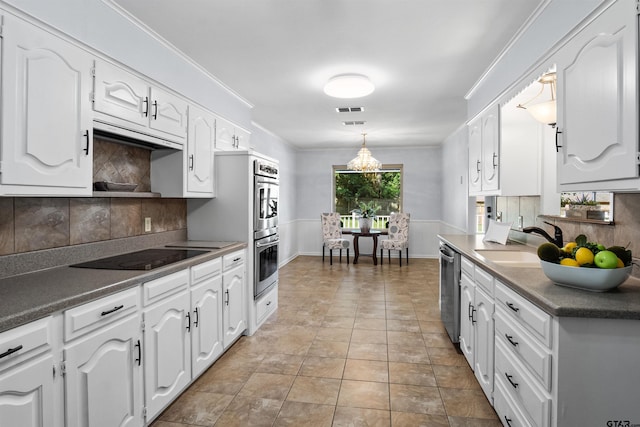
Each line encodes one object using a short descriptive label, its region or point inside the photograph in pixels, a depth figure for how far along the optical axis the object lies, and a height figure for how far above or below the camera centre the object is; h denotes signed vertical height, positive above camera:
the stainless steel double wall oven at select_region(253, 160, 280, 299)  3.47 -0.15
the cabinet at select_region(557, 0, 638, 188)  1.36 +0.48
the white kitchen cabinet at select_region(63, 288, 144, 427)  1.49 -0.73
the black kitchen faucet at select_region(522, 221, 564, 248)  2.26 -0.14
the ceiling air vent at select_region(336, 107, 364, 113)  4.63 +1.32
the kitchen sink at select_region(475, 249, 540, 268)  2.70 -0.34
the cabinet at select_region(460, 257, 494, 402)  2.17 -0.75
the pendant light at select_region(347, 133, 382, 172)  6.35 +0.87
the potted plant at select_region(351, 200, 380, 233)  7.16 -0.03
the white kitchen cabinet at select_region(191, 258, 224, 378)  2.47 -0.77
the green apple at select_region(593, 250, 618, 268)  1.48 -0.20
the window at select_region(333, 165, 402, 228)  8.03 +0.45
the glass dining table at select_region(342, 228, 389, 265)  6.96 -0.47
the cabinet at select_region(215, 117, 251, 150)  3.51 +0.78
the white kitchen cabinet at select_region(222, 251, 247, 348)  2.95 -0.76
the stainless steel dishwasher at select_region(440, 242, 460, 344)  3.01 -0.71
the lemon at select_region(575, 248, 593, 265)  1.55 -0.19
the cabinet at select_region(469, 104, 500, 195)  2.96 +0.53
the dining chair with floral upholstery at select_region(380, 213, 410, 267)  6.88 -0.43
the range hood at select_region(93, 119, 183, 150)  2.09 +0.49
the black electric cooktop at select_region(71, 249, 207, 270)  2.10 -0.33
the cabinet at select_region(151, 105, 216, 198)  2.92 +0.36
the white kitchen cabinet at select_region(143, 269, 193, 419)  1.97 -0.78
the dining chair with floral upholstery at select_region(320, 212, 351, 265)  7.08 -0.41
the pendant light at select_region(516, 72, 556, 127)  2.31 +0.67
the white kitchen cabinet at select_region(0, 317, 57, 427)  1.22 -0.61
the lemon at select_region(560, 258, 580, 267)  1.58 -0.23
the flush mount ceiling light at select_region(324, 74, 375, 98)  3.38 +1.20
